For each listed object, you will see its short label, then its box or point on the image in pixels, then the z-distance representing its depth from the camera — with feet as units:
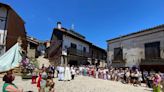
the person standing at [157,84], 19.26
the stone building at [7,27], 43.14
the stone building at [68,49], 54.71
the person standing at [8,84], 8.21
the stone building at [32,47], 68.59
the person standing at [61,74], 30.75
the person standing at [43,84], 15.55
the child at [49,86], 14.66
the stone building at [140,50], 38.78
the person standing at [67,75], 30.83
